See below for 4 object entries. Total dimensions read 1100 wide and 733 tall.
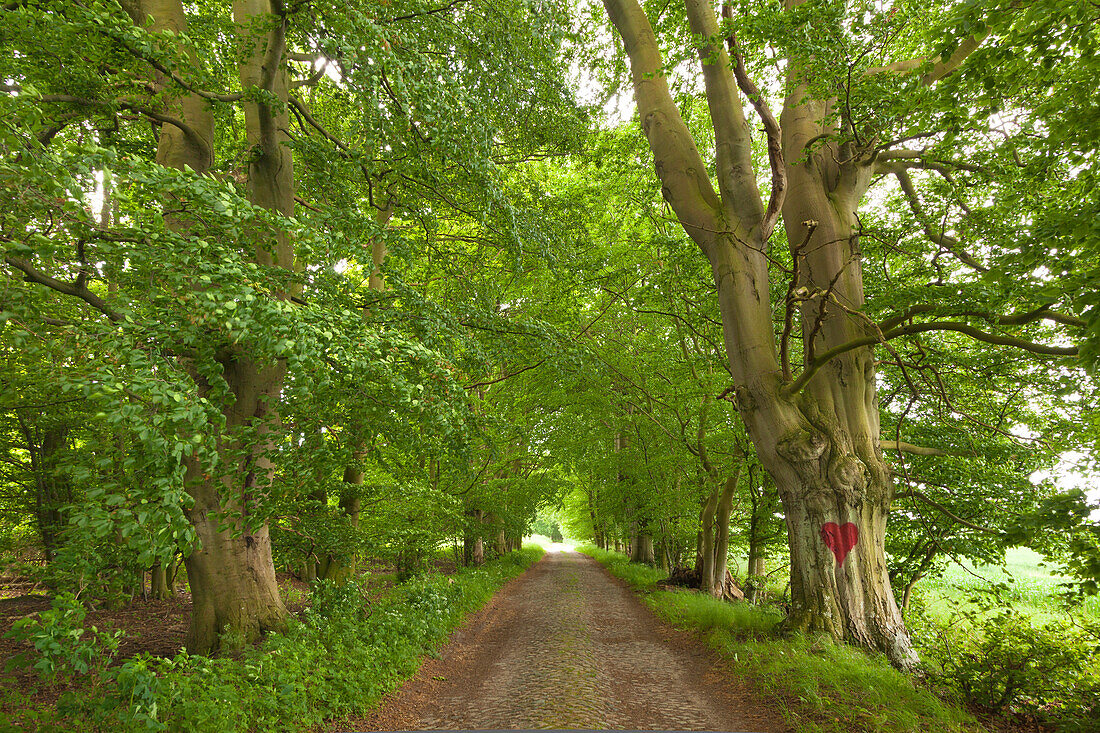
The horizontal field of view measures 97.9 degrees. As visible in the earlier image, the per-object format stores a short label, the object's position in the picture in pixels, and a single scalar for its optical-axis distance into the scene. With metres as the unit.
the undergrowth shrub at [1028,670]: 4.52
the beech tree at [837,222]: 5.36
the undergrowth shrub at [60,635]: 2.85
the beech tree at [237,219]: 2.93
